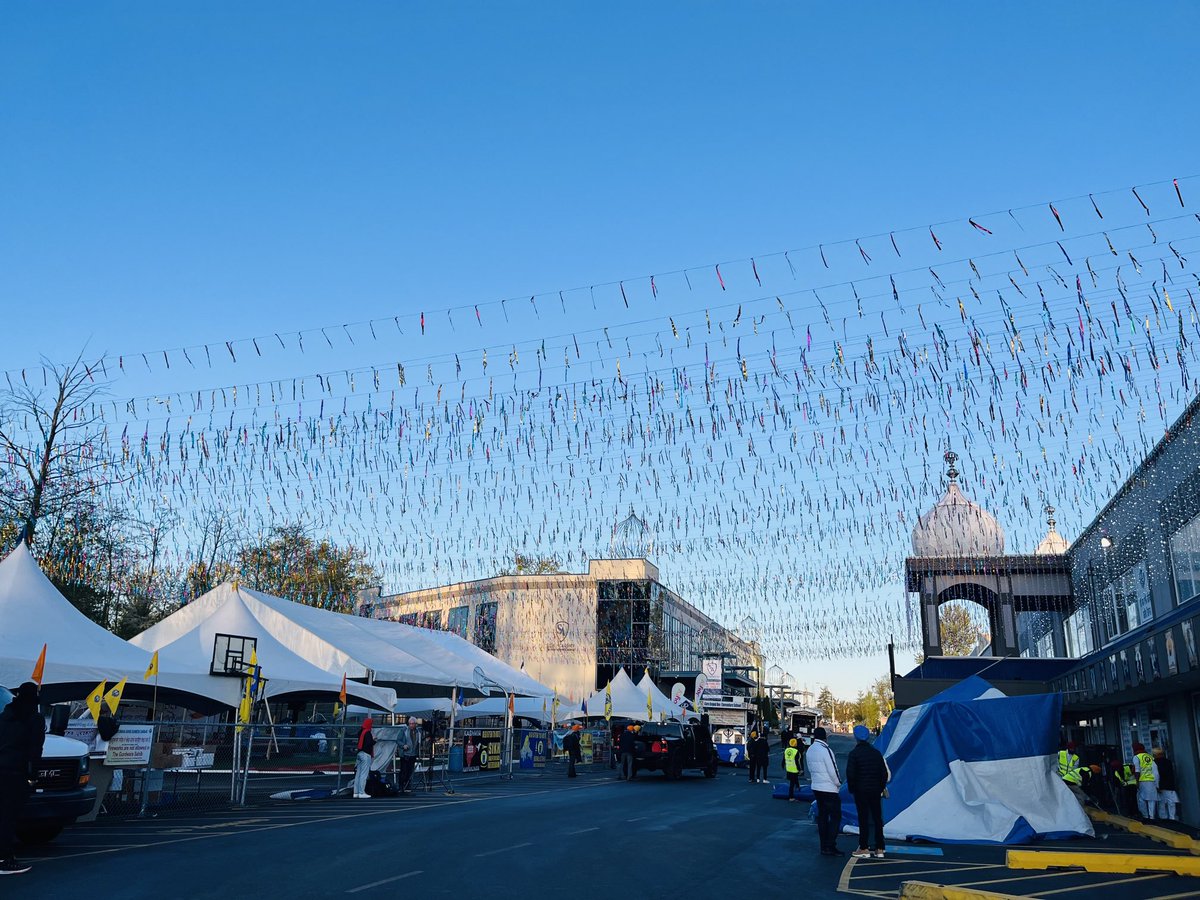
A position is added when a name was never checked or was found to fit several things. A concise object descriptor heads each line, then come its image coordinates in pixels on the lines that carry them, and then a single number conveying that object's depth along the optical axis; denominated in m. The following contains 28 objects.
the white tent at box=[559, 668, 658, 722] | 42.78
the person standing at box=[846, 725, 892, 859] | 12.12
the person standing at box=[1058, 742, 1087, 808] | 18.31
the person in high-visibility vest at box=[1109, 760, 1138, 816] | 20.88
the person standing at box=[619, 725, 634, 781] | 31.95
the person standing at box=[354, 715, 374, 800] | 21.27
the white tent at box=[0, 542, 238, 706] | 17.48
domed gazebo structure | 39.31
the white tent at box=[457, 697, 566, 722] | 40.53
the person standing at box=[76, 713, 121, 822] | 15.26
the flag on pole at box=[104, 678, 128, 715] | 16.80
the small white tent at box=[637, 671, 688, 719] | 44.28
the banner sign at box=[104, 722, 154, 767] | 15.65
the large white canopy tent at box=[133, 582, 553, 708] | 28.42
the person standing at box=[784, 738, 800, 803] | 23.61
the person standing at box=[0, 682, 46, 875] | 9.70
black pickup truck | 32.12
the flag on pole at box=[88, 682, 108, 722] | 16.34
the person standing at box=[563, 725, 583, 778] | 31.73
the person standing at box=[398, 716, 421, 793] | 22.98
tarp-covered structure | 15.15
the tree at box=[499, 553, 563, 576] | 94.35
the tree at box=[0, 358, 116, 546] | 32.25
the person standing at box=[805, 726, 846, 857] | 12.23
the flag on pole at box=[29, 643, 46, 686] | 15.00
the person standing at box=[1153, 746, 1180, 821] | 19.50
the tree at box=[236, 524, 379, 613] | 59.25
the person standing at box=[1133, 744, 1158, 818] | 19.38
